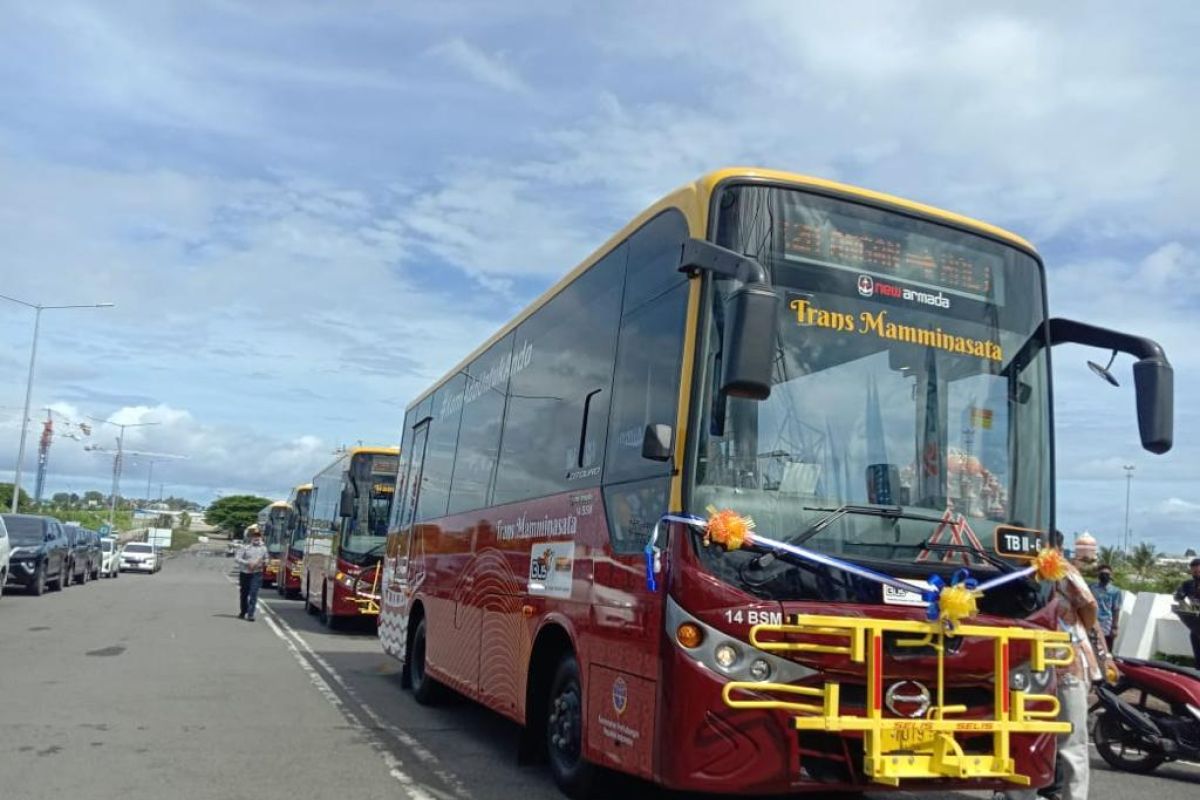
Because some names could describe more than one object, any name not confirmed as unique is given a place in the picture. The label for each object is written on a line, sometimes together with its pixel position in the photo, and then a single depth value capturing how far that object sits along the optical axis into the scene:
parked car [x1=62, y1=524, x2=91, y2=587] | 32.41
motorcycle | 8.38
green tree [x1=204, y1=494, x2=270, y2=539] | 157.90
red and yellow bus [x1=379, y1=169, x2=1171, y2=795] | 5.41
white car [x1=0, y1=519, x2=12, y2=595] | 22.75
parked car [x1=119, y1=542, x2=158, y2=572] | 51.31
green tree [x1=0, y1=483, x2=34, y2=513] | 84.12
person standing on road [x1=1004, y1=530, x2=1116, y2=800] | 6.87
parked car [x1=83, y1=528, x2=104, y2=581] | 37.03
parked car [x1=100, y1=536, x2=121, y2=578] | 43.41
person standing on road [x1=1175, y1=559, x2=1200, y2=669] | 12.76
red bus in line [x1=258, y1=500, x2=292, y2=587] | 37.19
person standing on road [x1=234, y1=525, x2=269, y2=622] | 21.48
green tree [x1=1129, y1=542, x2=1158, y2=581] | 37.09
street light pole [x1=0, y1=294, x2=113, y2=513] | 48.89
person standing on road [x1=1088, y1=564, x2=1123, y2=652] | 12.95
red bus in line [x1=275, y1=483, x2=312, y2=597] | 29.23
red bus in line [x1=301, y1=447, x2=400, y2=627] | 19.61
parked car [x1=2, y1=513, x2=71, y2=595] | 26.09
